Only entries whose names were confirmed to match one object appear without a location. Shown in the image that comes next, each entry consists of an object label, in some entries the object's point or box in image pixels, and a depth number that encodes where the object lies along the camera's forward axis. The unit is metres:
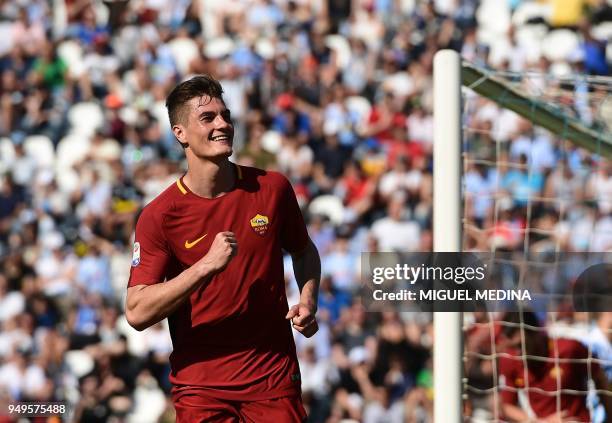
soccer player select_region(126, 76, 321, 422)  10.49
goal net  14.95
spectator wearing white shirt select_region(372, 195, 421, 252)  25.95
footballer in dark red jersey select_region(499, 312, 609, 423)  15.30
